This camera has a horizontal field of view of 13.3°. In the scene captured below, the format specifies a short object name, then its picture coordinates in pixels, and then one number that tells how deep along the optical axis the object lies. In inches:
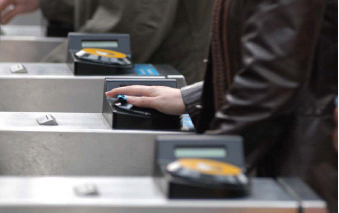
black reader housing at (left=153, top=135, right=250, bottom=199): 98.9
